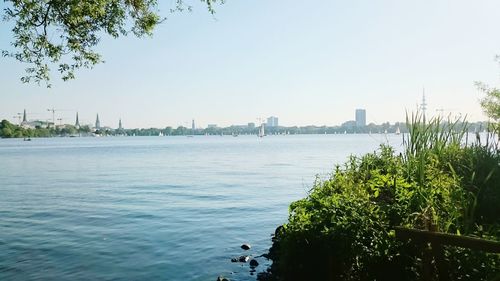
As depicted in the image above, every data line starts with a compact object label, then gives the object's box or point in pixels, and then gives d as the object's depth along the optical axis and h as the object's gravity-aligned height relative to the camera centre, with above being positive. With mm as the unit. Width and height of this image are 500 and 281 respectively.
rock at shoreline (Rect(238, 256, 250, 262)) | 14682 -4503
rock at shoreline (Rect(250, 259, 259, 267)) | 13887 -4416
